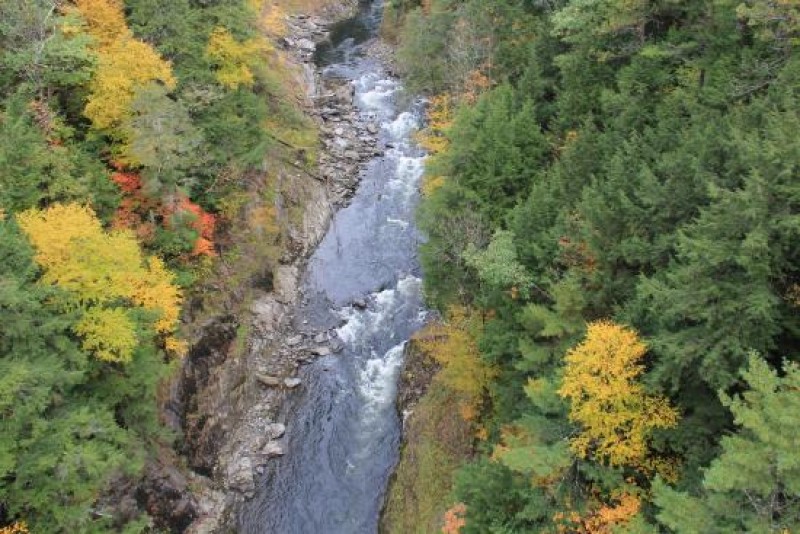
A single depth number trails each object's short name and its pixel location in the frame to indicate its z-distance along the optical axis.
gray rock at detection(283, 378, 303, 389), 31.05
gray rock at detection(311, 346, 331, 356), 32.88
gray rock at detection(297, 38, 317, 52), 61.81
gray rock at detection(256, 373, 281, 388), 30.86
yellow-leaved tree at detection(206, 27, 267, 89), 33.41
